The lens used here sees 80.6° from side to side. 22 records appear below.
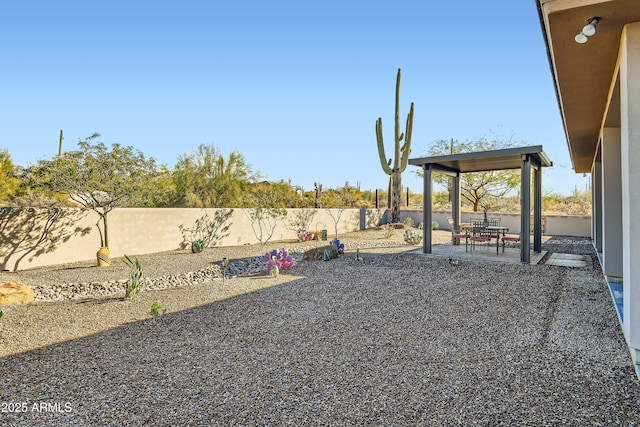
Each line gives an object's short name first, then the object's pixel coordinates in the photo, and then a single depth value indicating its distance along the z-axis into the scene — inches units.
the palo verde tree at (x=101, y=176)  334.6
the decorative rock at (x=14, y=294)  215.8
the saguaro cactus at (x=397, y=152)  711.7
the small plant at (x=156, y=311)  185.8
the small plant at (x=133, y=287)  223.7
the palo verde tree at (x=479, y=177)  835.4
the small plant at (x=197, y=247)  452.4
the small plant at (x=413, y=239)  530.5
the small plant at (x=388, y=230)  618.0
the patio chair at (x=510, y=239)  389.9
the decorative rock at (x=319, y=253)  382.6
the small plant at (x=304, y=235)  584.7
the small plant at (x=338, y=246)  415.2
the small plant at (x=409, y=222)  781.3
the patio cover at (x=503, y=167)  339.3
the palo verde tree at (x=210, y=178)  654.5
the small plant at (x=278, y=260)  308.5
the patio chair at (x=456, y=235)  426.1
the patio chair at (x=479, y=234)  396.4
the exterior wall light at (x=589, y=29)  122.3
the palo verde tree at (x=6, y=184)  534.3
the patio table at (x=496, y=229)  409.4
